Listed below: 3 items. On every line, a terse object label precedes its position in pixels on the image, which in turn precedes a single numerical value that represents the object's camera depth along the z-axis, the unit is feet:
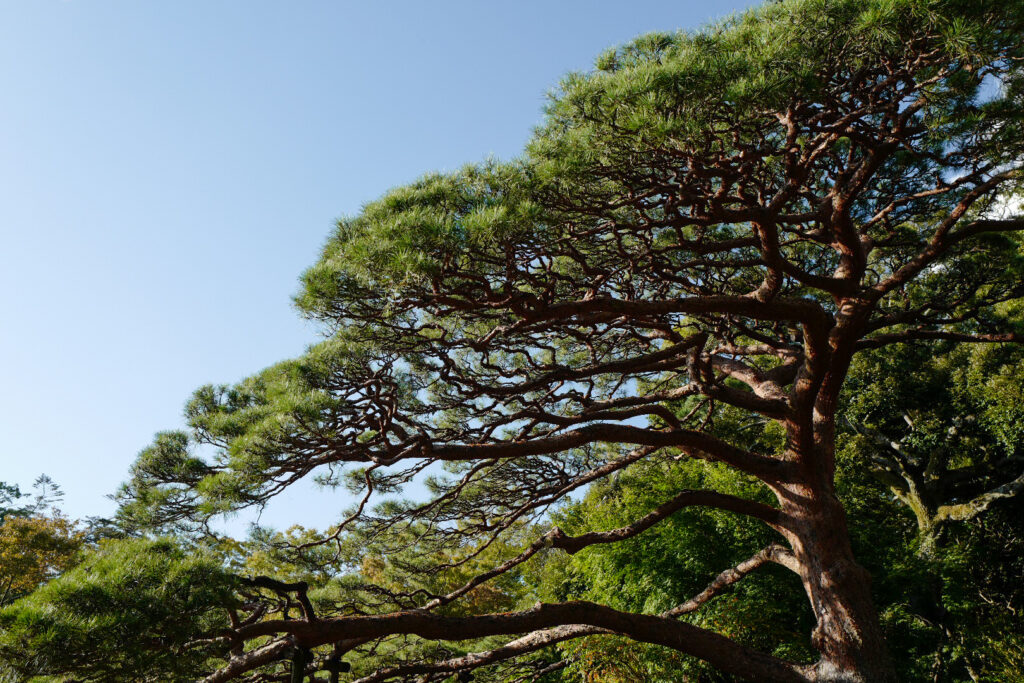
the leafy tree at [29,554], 39.24
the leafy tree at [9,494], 56.34
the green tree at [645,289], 11.56
